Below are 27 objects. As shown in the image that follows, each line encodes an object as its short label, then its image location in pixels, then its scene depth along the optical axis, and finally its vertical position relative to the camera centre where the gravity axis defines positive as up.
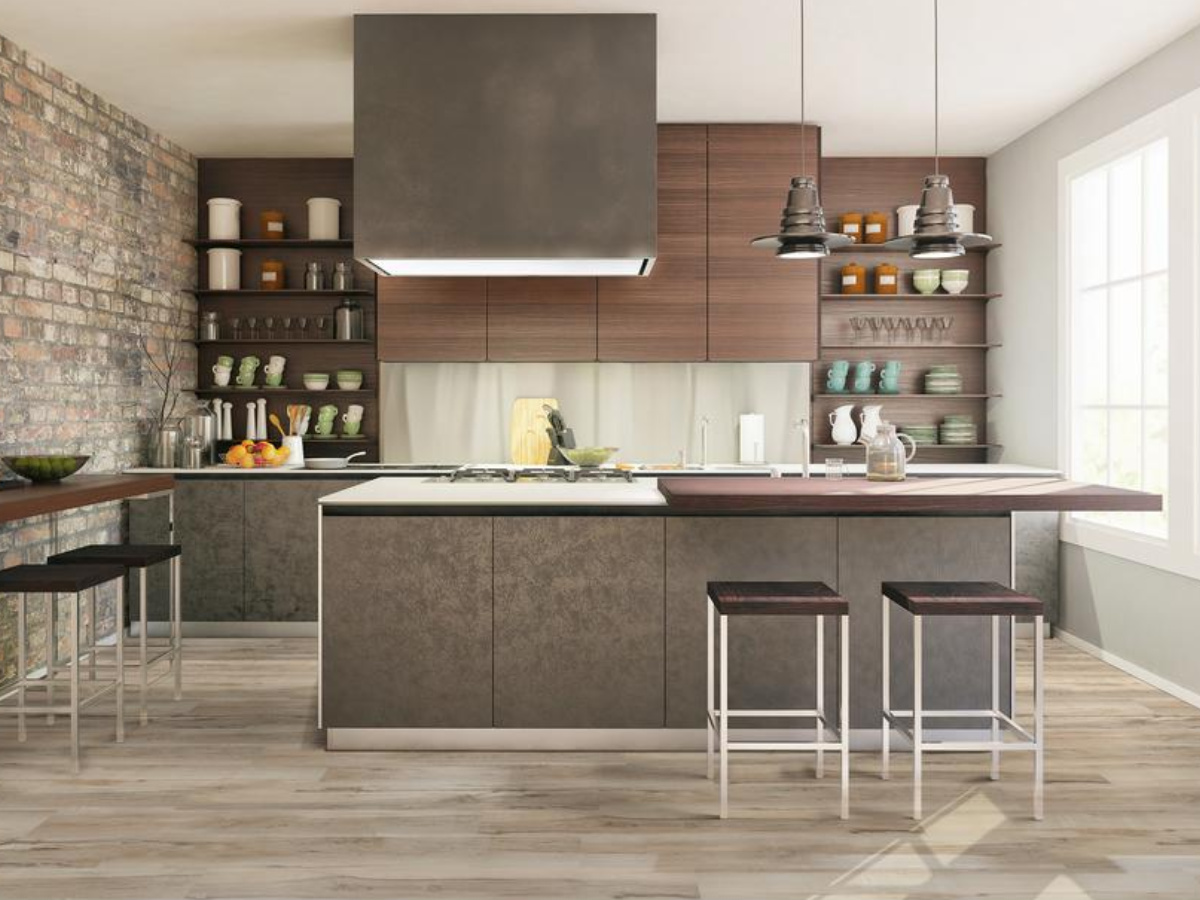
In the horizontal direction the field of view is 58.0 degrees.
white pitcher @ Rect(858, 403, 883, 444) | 4.16 +0.11
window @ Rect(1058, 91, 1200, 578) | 4.68 +0.59
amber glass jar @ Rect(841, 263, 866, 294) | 6.84 +1.11
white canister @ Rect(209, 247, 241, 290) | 6.76 +1.15
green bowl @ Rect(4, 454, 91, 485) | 4.33 -0.05
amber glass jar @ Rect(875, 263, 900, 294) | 6.87 +1.10
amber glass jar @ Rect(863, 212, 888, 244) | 6.78 +1.41
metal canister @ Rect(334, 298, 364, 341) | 6.75 +0.82
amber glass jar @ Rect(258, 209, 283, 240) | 6.78 +1.43
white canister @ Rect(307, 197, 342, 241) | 6.73 +1.46
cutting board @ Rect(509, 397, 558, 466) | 6.78 +0.12
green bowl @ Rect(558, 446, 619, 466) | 5.26 -0.02
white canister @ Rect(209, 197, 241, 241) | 6.76 +1.47
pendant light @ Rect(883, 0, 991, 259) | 3.76 +0.79
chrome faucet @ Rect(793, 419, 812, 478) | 4.20 +0.02
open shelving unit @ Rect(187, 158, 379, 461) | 6.92 +1.13
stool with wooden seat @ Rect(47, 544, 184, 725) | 4.33 -0.44
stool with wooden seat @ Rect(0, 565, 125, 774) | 3.69 -0.57
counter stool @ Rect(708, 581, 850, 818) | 3.21 -0.47
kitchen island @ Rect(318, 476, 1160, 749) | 3.92 -0.56
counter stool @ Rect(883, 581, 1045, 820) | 3.21 -0.48
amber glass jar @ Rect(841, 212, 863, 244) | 6.79 +1.42
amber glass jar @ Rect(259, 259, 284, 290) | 6.80 +1.11
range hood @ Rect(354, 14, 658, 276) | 4.62 +1.35
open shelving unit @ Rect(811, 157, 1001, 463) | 6.97 +0.91
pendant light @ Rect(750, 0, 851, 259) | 3.77 +0.79
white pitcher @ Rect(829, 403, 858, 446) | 6.83 +0.15
